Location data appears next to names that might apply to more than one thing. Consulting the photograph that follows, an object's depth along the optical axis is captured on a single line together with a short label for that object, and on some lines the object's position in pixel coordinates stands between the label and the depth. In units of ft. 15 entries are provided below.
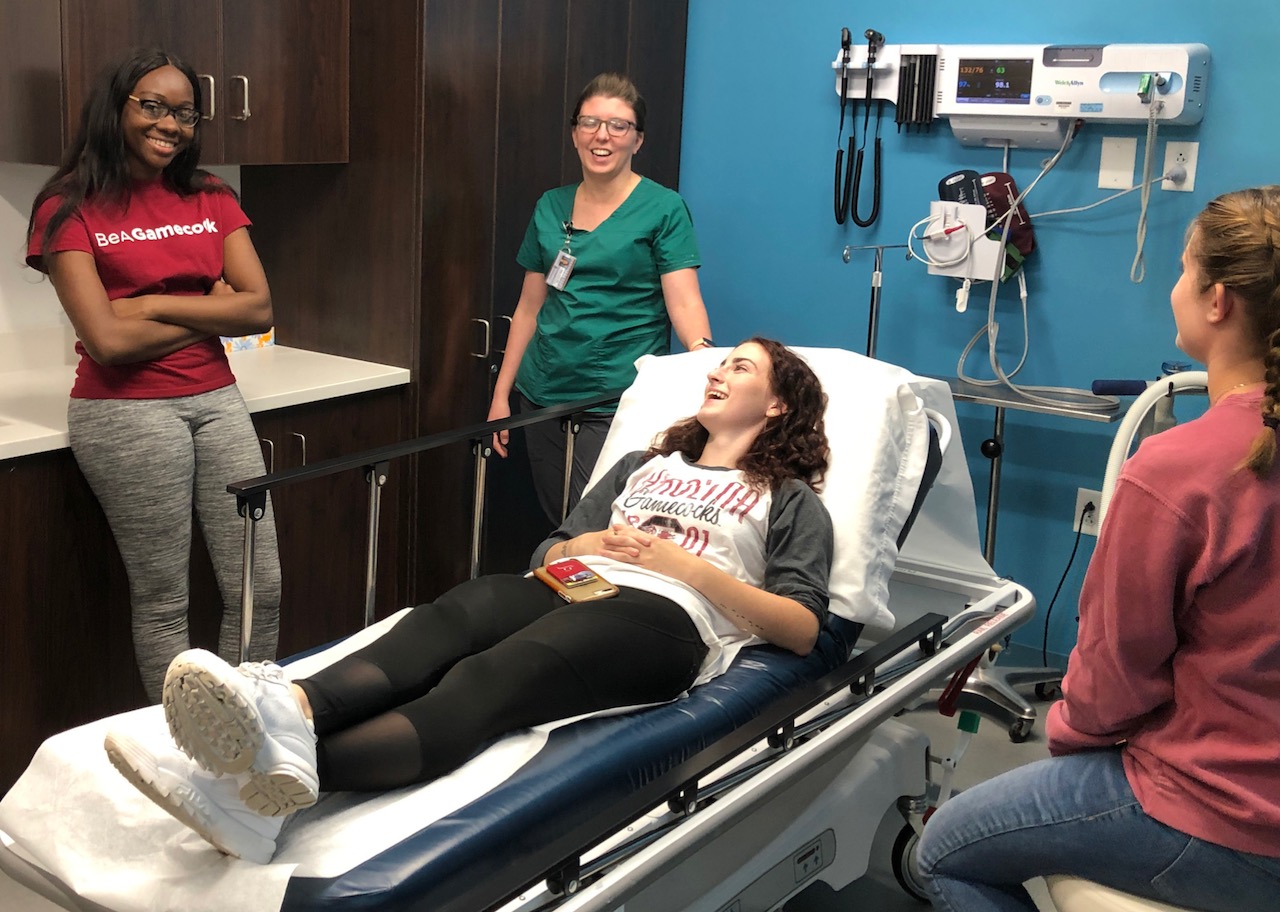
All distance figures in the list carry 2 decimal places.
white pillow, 7.71
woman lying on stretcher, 5.03
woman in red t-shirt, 7.93
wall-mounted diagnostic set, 10.11
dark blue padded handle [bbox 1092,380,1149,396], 8.98
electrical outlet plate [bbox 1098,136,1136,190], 10.67
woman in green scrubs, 9.94
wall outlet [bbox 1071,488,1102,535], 11.28
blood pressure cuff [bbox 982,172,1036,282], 11.05
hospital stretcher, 5.16
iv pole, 11.17
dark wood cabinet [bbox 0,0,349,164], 8.55
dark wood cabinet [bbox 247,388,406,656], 10.14
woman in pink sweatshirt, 4.94
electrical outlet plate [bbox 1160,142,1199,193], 10.41
